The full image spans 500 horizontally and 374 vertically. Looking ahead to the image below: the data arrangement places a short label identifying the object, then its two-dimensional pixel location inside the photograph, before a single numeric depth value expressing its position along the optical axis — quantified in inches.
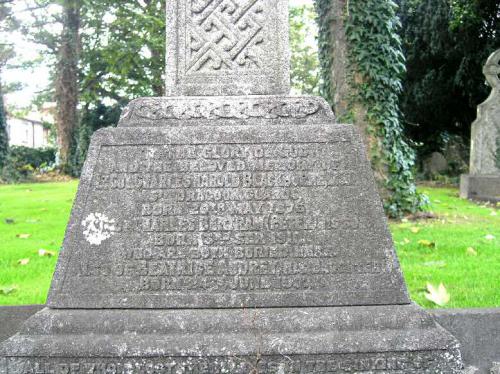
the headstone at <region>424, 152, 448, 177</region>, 711.1
